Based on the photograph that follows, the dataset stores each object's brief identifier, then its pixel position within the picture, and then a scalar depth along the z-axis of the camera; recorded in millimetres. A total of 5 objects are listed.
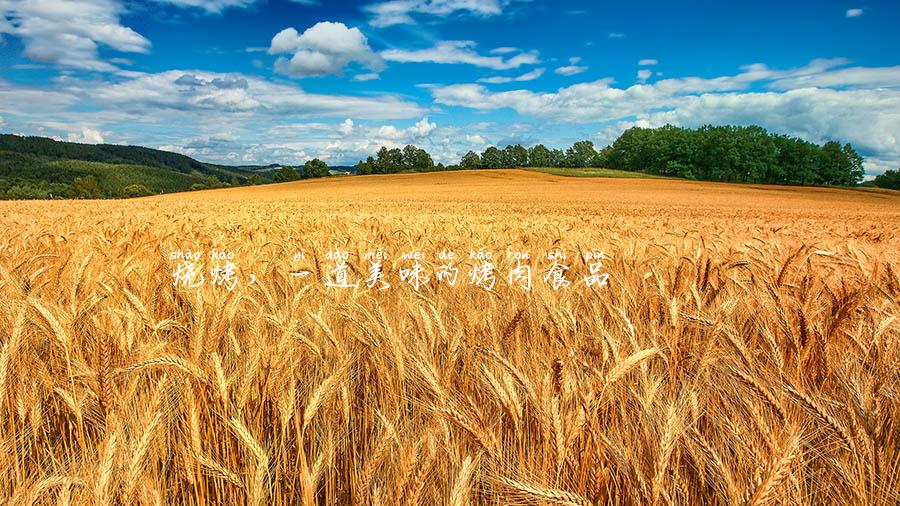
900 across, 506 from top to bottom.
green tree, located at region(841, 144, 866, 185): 81625
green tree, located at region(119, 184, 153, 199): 77250
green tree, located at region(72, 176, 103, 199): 82862
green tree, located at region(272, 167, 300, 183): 85625
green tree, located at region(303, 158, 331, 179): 85938
